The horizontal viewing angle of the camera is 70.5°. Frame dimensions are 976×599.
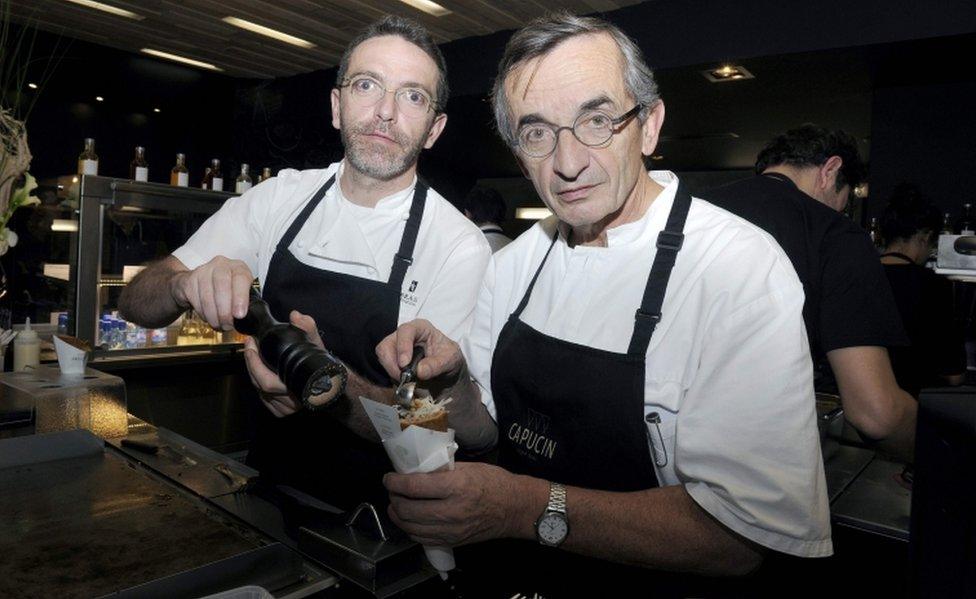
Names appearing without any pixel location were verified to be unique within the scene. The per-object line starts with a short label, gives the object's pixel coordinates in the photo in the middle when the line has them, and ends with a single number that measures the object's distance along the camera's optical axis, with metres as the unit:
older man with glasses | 1.17
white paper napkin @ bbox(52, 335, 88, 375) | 2.21
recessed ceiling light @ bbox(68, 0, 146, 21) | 4.94
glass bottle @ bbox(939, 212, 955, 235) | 3.98
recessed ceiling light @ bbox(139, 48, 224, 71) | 6.13
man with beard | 1.94
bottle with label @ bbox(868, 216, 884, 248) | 4.20
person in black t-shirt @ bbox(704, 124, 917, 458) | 1.90
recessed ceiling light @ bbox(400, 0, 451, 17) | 4.56
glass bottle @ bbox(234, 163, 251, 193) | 4.66
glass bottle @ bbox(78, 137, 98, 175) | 4.01
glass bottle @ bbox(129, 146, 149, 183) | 4.06
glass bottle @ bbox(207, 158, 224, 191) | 4.61
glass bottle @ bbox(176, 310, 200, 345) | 4.46
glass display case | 3.81
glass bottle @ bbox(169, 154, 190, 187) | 4.46
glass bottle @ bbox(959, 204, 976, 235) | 3.86
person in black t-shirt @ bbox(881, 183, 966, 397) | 2.86
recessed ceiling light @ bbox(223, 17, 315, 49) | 5.12
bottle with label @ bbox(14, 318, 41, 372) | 2.98
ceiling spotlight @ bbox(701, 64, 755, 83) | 4.39
